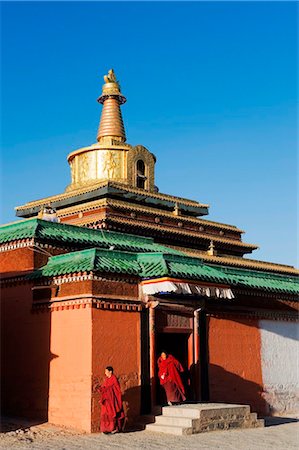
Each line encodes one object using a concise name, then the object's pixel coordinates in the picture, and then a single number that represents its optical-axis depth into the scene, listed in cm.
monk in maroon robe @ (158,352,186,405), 1636
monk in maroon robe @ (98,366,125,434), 1466
